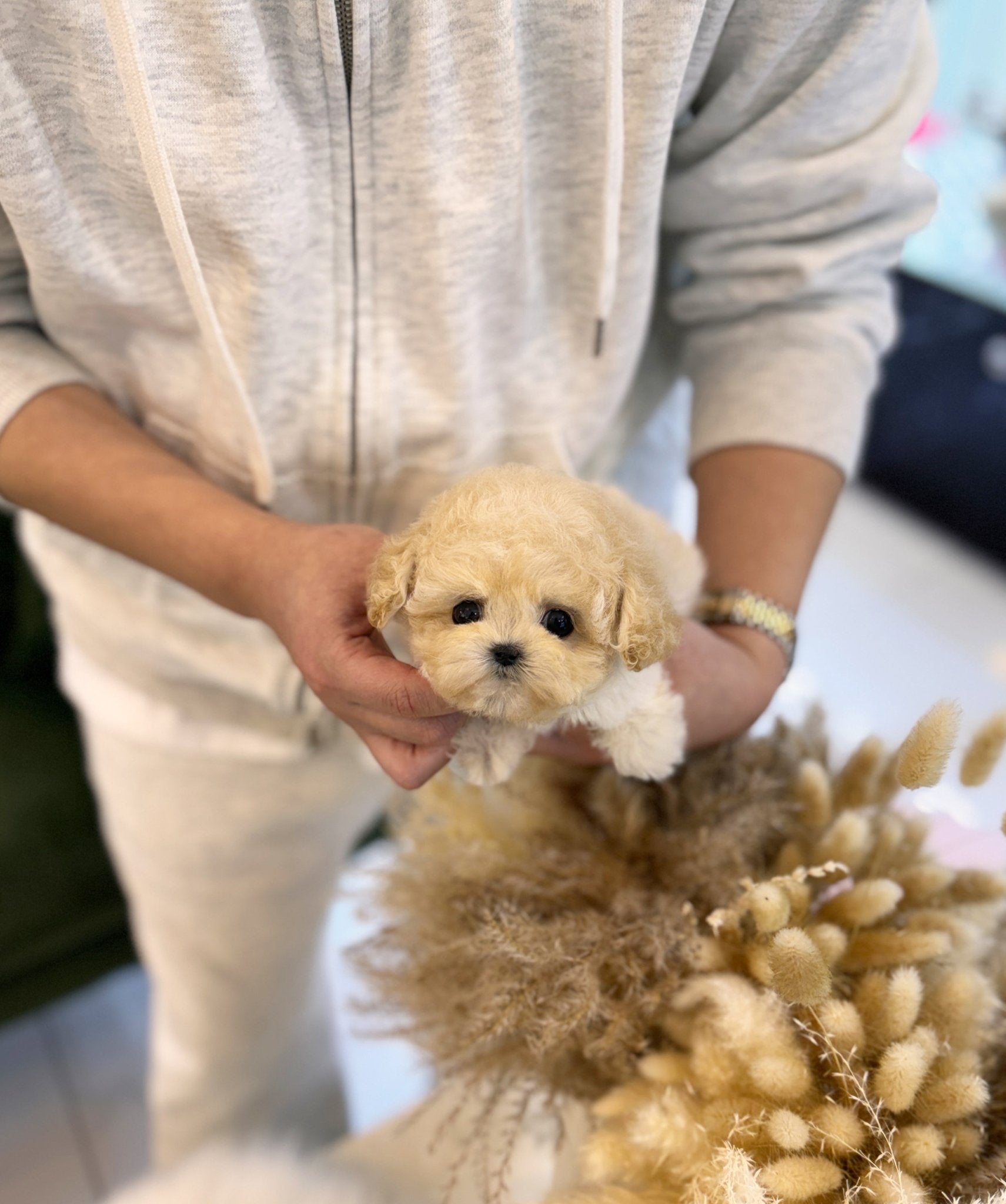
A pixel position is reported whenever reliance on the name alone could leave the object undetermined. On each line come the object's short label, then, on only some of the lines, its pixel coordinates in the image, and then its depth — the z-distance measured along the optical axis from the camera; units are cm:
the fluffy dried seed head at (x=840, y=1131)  50
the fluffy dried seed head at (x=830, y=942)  55
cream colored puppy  47
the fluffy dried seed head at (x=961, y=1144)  51
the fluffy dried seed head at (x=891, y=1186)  48
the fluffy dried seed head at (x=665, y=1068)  56
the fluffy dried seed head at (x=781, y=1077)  51
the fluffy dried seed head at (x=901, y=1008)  52
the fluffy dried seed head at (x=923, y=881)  58
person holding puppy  56
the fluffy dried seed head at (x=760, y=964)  54
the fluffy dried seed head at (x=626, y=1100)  56
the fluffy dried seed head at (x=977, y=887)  58
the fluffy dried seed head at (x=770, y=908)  54
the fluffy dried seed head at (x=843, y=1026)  51
